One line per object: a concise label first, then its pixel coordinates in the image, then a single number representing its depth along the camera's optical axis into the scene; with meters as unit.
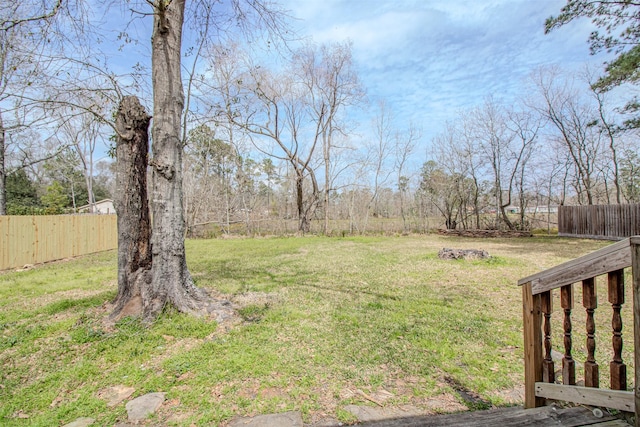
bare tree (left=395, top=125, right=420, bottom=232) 16.69
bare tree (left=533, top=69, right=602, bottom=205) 13.22
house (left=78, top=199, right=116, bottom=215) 30.36
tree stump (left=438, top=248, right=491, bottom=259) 7.00
